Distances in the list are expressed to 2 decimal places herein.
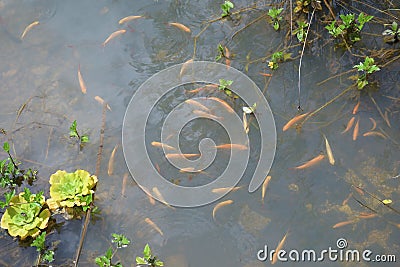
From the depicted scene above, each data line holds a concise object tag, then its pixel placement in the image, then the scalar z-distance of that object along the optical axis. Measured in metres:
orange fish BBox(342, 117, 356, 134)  3.37
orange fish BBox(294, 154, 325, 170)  3.24
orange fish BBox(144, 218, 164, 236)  3.08
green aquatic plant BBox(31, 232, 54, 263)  2.95
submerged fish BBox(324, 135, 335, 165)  3.25
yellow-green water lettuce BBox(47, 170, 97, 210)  3.10
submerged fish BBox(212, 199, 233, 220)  3.12
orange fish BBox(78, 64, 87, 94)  3.69
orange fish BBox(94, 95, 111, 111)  3.62
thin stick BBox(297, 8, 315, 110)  3.52
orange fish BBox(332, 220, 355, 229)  3.03
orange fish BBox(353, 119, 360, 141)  3.33
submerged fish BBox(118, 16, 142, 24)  3.99
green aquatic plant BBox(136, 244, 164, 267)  2.82
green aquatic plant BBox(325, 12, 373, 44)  3.63
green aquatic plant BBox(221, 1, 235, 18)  3.83
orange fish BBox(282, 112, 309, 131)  3.40
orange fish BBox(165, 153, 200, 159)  3.35
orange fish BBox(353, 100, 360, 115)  3.44
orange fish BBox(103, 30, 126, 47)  3.90
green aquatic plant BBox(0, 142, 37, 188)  3.28
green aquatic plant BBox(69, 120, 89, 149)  3.34
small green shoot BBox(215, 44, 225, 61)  3.75
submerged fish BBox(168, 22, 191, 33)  3.93
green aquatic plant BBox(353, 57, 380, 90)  3.45
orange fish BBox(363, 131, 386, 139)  3.32
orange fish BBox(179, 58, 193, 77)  3.71
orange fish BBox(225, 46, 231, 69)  3.73
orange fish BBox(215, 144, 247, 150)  3.34
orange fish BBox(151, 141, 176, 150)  3.39
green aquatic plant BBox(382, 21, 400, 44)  3.62
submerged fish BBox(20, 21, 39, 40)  3.95
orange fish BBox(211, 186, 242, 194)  3.18
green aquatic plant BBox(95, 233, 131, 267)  2.84
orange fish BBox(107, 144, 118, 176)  3.33
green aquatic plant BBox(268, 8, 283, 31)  3.76
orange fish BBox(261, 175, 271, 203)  3.16
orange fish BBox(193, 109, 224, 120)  3.49
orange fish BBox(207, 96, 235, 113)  3.52
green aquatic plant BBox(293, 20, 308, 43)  3.70
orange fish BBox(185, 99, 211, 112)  3.53
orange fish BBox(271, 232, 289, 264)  2.94
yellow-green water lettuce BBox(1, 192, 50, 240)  3.01
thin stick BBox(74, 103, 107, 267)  3.04
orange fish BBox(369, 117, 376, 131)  3.36
